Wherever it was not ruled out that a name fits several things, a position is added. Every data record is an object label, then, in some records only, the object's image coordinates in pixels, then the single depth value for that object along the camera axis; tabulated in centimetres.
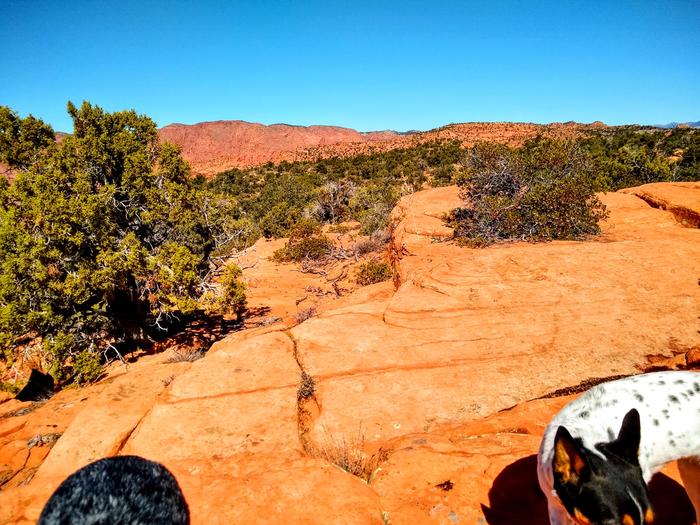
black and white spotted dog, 196
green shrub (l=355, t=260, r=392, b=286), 1266
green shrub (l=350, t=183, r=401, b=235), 1938
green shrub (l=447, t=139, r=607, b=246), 1022
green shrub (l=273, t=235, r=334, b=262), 1861
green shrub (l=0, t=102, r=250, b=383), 808
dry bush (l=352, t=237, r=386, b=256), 1694
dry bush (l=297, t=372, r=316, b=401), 507
